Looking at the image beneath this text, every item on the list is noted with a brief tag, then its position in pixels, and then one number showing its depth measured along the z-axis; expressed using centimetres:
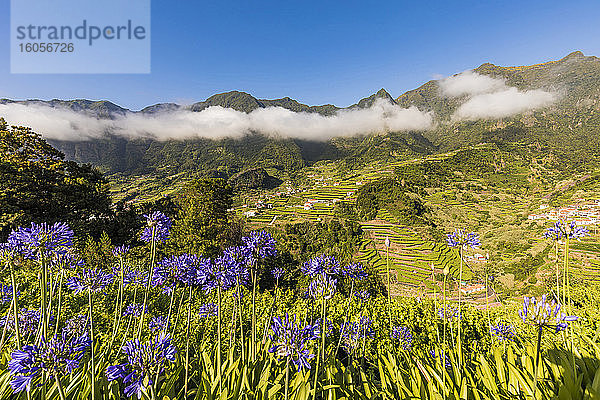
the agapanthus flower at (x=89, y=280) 253
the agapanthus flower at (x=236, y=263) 276
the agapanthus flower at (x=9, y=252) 208
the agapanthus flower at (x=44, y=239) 181
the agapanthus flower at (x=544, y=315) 201
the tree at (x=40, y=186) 1337
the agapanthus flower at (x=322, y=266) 289
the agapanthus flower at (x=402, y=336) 443
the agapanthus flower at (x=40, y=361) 155
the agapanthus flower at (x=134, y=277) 340
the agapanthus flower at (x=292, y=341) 202
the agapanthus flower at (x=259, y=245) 293
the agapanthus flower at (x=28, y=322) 289
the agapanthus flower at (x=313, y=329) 230
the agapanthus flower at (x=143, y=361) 179
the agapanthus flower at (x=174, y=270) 302
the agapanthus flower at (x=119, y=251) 294
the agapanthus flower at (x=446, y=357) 333
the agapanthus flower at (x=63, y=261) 201
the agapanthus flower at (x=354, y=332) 345
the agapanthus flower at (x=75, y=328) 280
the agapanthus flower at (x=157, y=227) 284
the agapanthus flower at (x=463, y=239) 293
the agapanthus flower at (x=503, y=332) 363
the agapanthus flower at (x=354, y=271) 343
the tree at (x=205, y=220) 1665
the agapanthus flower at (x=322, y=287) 255
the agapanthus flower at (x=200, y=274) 283
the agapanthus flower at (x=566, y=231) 248
